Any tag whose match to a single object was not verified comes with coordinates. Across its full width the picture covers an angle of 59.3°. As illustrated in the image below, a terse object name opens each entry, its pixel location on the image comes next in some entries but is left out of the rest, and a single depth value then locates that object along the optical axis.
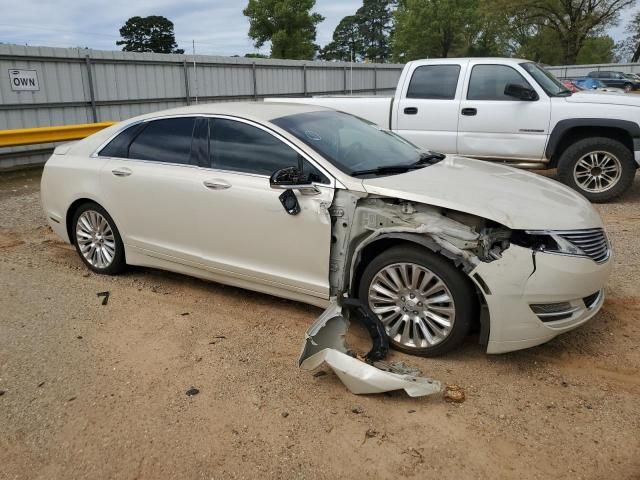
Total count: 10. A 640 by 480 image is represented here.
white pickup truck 7.48
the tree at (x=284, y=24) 33.97
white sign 10.78
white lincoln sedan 3.38
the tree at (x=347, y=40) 96.00
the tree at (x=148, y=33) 75.06
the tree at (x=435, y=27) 41.84
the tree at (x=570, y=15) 40.09
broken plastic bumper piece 3.19
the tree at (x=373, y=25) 95.31
